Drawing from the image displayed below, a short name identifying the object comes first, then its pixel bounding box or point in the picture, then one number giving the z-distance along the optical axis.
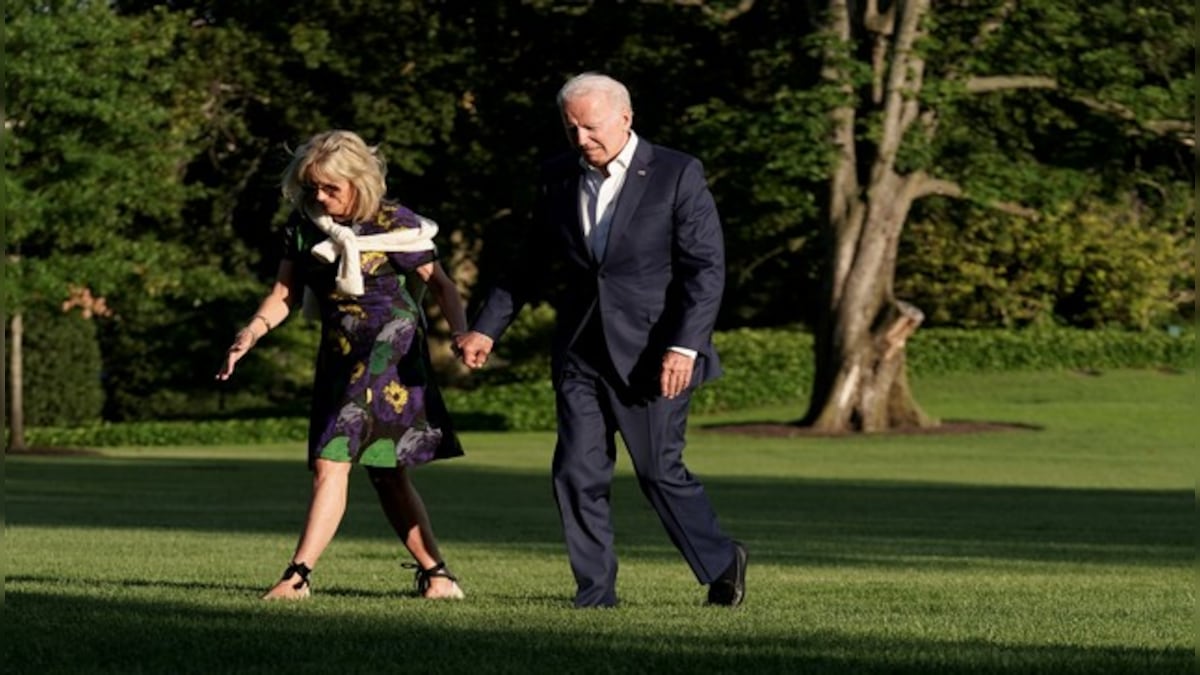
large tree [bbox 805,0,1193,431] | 38.56
